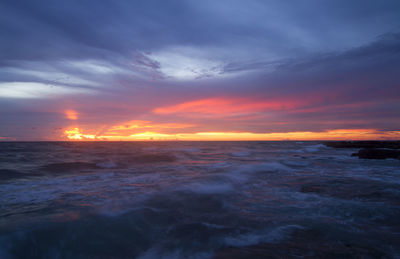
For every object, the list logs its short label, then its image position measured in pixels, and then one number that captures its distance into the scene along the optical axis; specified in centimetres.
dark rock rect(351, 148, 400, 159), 2442
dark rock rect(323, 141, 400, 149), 5259
